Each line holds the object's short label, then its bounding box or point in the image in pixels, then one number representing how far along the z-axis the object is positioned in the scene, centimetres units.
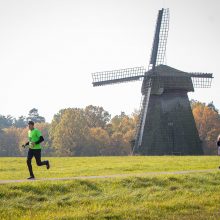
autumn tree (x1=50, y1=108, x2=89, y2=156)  8688
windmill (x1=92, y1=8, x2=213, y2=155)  5353
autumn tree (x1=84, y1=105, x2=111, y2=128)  10952
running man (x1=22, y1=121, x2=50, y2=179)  1906
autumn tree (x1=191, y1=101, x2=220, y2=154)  8206
